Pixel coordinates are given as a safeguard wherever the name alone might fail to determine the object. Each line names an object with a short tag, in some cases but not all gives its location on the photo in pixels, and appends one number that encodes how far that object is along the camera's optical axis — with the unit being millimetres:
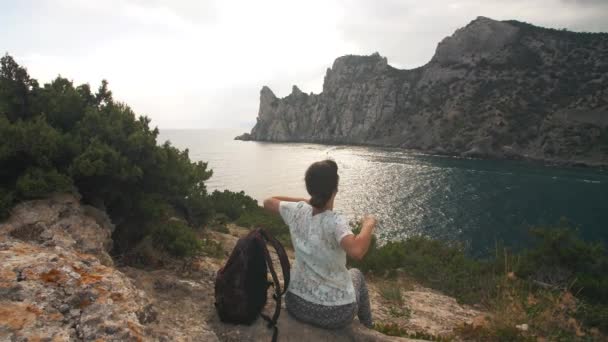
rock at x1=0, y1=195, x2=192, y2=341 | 2938
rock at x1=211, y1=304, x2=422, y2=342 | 4105
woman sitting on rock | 3787
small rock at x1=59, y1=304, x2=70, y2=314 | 3164
